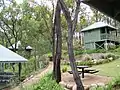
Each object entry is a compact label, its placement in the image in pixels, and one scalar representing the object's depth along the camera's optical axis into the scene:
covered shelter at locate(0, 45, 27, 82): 7.83
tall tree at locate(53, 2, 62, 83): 6.45
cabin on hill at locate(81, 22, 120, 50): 15.29
